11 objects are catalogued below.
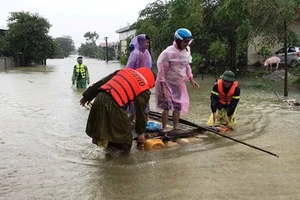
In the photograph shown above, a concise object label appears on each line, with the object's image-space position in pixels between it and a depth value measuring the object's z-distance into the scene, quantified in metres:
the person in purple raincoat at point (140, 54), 6.45
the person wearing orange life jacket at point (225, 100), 6.24
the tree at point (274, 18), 10.42
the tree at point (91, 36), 91.75
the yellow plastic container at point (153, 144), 5.39
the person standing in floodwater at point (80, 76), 13.33
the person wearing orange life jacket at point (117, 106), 4.80
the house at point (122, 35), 55.92
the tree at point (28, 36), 36.72
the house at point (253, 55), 23.25
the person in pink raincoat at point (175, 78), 5.74
